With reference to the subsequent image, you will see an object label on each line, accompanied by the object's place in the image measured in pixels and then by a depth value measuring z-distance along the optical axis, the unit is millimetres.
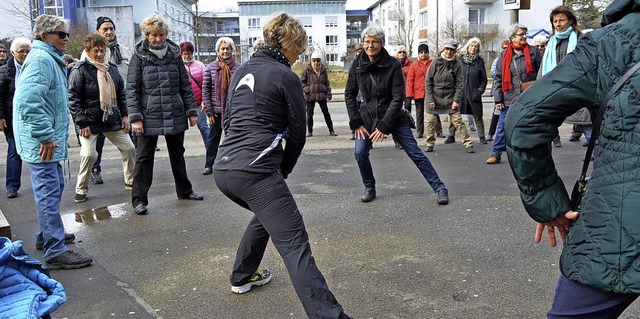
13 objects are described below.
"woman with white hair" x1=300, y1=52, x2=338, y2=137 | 12273
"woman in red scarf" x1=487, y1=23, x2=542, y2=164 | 8672
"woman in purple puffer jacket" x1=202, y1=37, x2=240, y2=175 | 7992
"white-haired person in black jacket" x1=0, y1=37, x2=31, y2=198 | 7379
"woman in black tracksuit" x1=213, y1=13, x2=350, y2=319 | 3293
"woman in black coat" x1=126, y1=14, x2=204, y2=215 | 6102
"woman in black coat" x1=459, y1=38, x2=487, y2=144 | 10547
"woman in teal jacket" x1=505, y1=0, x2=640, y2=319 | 1925
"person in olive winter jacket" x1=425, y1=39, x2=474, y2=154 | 9820
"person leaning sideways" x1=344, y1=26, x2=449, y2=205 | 6109
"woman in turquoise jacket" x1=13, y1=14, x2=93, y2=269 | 4480
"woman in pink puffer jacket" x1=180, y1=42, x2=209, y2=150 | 9352
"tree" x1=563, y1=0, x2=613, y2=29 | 35256
